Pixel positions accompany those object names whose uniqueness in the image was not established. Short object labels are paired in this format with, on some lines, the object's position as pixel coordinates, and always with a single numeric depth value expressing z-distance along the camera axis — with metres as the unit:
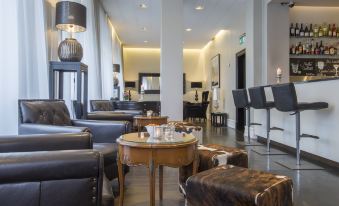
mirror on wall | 13.20
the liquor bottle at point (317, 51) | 6.33
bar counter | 3.70
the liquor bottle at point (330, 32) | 6.31
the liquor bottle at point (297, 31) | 6.29
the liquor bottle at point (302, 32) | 6.29
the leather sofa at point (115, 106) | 5.13
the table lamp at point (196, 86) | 13.14
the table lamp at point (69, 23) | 3.42
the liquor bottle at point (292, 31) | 6.29
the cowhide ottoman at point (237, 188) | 1.48
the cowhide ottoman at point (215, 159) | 2.30
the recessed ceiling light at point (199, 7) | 7.36
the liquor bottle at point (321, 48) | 6.34
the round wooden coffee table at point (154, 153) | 1.94
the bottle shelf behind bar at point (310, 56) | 6.37
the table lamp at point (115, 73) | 9.17
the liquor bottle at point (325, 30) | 6.28
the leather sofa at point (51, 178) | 1.00
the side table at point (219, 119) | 9.60
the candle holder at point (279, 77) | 5.61
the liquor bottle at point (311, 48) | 6.33
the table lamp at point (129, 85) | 13.06
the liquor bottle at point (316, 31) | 6.27
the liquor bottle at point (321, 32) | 6.28
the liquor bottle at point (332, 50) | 6.36
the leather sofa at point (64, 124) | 2.29
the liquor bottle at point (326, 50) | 6.35
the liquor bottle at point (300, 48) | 6.31
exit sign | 7.75
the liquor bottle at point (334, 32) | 6.31
